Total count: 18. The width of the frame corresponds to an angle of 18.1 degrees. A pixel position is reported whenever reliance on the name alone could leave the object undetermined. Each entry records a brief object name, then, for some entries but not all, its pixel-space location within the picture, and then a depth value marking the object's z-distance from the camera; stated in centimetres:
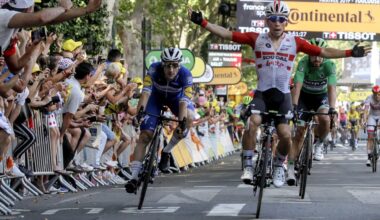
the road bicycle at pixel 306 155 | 1572
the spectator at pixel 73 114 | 1836
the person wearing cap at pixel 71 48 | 1902
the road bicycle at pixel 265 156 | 1312
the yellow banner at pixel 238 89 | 6569
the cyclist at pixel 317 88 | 1749
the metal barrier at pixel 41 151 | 1705
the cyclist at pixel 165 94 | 1493
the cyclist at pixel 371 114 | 2757
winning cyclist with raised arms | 1389
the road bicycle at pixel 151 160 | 1428
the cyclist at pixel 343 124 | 6095
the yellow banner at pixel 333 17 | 3931
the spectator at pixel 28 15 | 1005
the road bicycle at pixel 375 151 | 2629
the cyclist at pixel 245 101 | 2717
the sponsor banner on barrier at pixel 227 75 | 4862
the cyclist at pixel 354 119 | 4969
